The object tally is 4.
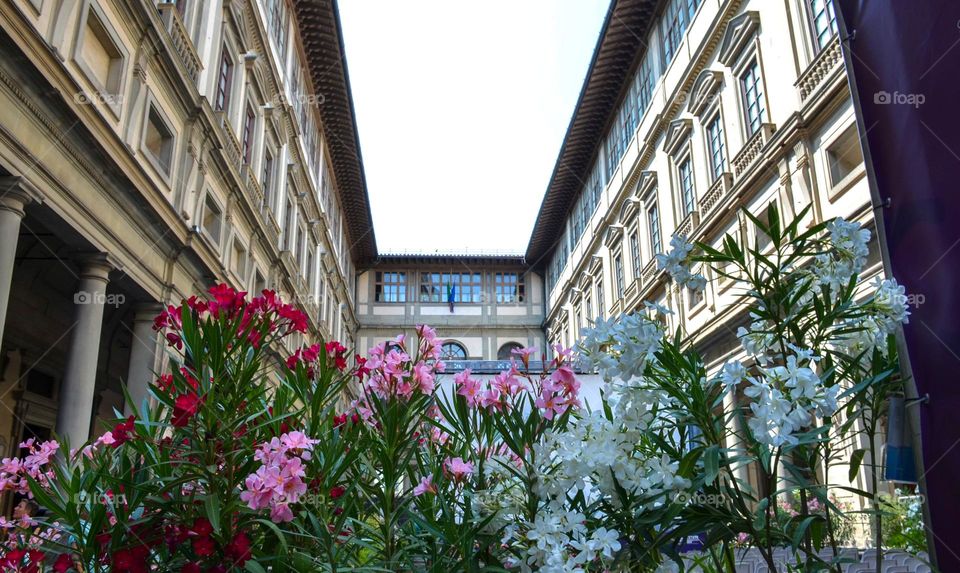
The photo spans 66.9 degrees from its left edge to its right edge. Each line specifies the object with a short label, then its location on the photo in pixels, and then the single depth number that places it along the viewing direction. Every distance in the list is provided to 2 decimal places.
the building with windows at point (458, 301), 38.38
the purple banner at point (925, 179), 1.98
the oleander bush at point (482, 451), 2.04
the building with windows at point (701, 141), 11.78
